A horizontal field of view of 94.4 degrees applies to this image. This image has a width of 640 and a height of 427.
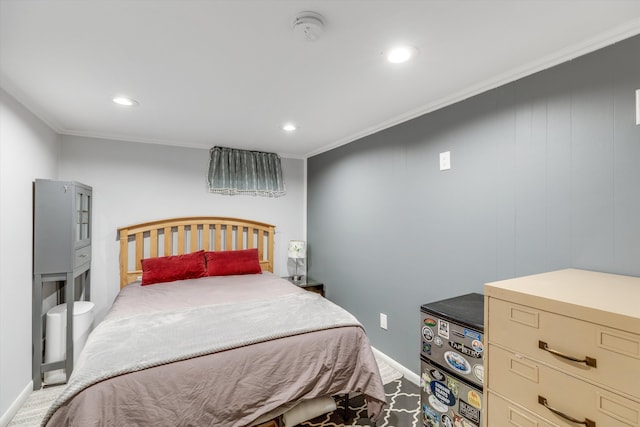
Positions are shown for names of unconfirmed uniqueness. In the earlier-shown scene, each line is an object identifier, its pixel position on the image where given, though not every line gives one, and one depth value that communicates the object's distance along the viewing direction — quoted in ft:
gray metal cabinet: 7.57
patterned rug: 6.48
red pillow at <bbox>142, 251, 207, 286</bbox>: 9.93
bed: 4.38
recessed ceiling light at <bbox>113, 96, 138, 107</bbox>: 7.28
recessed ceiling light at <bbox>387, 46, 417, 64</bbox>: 5.13
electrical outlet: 9.22
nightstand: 11.96
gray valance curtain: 12.17
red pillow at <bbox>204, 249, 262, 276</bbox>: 10.93
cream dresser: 3.04
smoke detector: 4.24
